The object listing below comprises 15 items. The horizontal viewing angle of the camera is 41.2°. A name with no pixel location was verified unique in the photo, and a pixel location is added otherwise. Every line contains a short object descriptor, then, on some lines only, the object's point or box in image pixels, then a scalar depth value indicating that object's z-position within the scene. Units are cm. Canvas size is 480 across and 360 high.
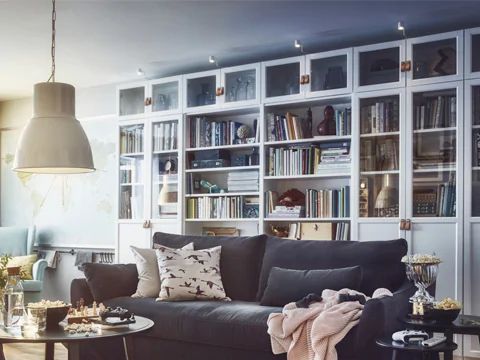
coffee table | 284
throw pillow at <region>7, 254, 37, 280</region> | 642
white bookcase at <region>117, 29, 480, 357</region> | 468
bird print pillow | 417
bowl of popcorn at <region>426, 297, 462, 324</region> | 298
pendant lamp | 327
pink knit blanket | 320
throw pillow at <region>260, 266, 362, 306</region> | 368
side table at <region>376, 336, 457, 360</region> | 277
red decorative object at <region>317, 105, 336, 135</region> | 538
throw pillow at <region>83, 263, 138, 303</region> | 425
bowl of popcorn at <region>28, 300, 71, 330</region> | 309
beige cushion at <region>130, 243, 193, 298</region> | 433
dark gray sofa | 322
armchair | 686
